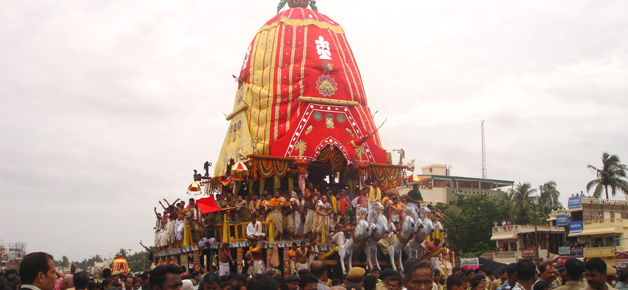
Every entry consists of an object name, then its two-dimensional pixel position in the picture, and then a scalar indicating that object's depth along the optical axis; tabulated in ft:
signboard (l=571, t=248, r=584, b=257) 115.89
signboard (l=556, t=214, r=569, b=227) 128.98
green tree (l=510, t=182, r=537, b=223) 157.99
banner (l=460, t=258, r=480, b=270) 66.55
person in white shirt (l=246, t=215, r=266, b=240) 61.82
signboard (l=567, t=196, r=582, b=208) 126.93
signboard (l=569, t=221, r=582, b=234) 123.03
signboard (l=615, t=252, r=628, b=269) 61.07
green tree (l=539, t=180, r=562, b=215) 162.61
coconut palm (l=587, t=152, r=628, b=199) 144.46
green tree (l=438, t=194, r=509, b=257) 146.10
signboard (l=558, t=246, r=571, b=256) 119.55
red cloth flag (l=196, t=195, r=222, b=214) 65.82
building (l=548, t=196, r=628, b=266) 112.47
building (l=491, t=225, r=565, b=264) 134.00
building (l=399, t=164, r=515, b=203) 185.16
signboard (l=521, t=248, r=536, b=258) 126.03
